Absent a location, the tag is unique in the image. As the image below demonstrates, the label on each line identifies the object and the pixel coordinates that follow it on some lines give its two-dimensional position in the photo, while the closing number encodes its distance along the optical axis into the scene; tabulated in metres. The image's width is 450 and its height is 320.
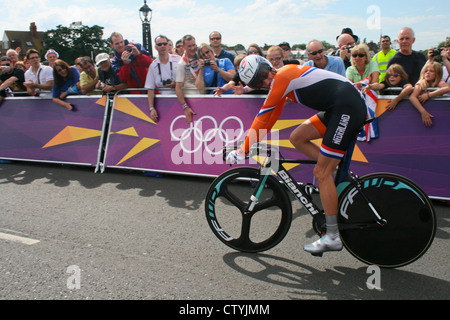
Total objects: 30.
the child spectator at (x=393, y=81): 4.98
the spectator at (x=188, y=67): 6.15
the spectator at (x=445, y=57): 5.51
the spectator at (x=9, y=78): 8.17
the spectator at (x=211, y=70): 5.99
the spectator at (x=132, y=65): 6.95
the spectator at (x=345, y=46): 6.61
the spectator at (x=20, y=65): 9.94
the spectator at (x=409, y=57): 5.85
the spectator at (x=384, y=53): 6.84
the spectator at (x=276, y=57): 5.52
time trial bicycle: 3.10
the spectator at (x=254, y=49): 7.05
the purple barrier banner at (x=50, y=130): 6.99
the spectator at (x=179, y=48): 9.05
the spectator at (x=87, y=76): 7.08
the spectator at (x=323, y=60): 5.47
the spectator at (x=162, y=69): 6.46
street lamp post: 16.59
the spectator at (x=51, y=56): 8.96
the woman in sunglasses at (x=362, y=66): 5.16
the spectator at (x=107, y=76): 6.82
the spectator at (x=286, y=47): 8.85
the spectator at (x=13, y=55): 10.80
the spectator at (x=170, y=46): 9.58
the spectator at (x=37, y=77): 7.68
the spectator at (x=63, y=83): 7.20
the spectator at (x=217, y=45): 6.91
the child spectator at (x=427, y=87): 4.68
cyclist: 3.10
